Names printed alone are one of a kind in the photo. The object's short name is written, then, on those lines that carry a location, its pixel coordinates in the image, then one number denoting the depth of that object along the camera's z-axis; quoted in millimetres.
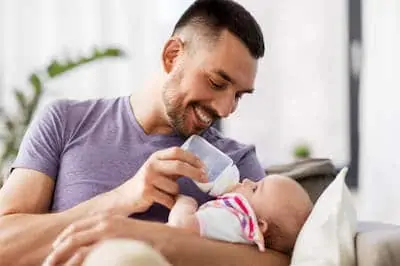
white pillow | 1570
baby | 1608
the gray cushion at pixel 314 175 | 1977
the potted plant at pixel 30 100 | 2423
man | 1641
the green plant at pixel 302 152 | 2733
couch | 1493
